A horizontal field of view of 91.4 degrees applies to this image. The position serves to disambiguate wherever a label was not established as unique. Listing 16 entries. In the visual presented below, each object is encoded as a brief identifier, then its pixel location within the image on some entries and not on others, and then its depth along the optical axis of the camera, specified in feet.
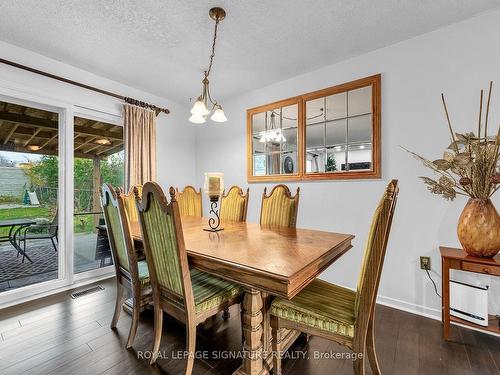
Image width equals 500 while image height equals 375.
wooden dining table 3.60
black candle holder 6.33
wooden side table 5.38
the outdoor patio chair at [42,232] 8.52
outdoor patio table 8.05
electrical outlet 7.14
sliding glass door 8.09
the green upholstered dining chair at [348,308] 3.54
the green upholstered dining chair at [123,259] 5.45
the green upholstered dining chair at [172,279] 4.17
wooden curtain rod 7.67
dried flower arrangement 5.45
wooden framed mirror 8.23
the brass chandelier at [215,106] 6.25
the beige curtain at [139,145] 10.28
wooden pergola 8.13
